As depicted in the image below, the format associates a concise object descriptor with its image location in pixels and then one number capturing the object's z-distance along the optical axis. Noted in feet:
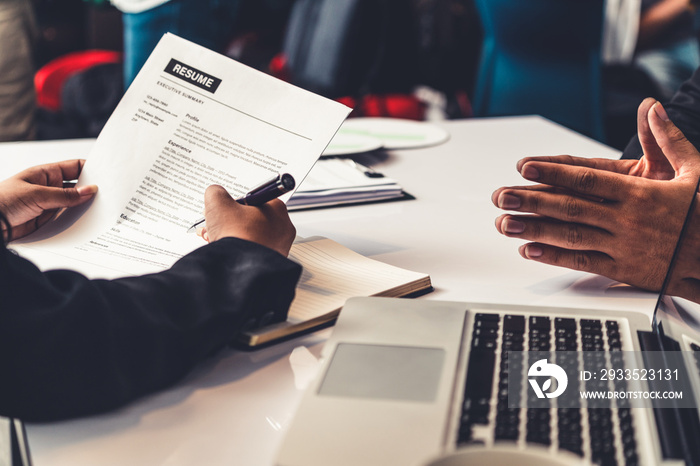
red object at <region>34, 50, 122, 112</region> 10.11
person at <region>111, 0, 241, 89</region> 5.40
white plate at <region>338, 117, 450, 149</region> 4.29
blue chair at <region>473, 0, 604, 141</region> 6.42
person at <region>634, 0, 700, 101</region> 8.81
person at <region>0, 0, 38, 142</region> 6.98
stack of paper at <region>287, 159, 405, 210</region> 3.12
